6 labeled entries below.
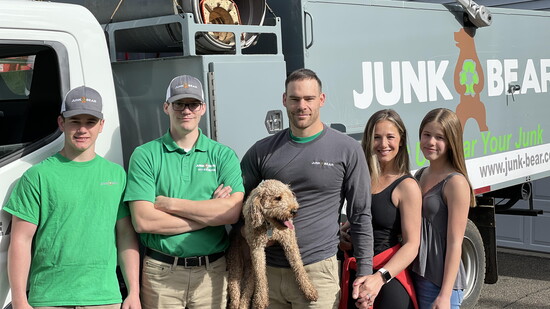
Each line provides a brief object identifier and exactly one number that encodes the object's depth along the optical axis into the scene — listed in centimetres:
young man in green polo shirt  307
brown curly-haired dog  299
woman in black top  338
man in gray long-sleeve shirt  324
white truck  337
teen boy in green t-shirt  290
